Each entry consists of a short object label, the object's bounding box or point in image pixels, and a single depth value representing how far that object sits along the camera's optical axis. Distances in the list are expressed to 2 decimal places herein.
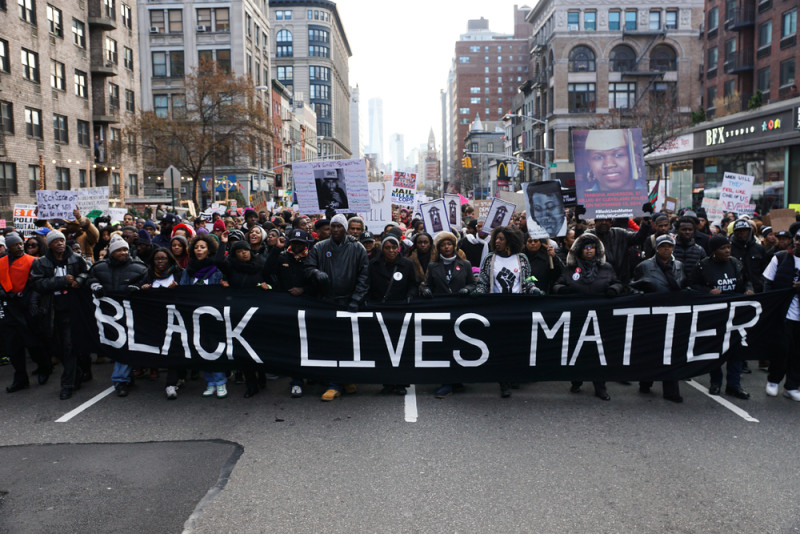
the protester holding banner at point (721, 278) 7.52
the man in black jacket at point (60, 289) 7.71
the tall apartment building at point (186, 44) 63.97
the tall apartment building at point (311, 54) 123.31
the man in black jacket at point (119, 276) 7.72
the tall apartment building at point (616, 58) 67.19
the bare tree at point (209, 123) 40.44
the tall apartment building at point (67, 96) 32.03
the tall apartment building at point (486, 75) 153.00
